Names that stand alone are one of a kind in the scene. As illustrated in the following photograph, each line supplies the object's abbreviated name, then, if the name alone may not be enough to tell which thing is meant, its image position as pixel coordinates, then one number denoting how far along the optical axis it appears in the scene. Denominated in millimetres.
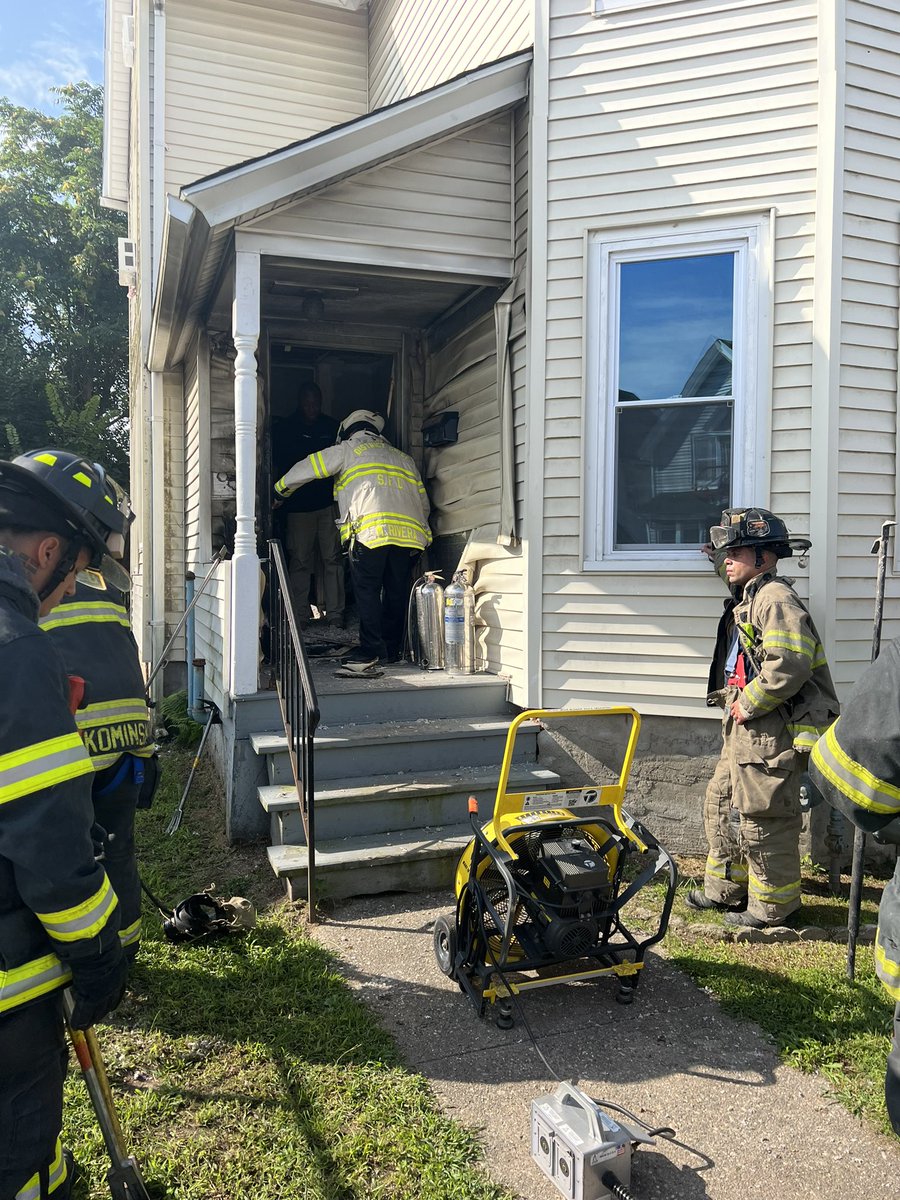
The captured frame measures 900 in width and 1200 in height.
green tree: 22875
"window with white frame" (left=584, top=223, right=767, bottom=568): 5281
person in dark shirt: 8742
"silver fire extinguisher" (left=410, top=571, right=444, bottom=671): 6684
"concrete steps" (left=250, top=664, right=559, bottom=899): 4598
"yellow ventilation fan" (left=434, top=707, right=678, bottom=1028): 3295
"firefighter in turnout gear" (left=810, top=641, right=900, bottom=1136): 1896
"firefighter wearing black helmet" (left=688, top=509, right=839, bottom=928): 4125
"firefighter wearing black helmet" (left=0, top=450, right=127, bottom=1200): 1780
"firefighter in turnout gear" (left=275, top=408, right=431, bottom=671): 6570
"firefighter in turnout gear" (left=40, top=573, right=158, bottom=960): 3121
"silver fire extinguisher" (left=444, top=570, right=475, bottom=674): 6352
